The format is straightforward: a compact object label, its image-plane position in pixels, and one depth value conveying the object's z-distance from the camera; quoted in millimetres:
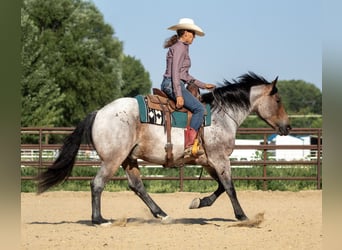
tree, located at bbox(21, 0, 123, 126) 78434
